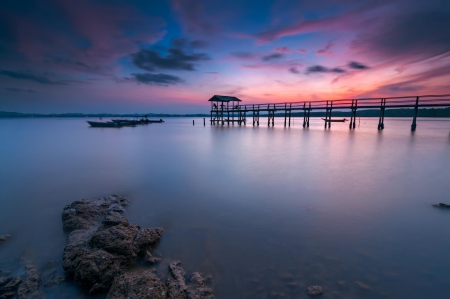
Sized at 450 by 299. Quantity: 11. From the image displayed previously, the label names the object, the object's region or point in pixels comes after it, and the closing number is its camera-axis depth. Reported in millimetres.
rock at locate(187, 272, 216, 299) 2766
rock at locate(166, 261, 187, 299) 2724
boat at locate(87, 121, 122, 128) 40188
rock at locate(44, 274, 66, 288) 3074
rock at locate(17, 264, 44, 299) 2862
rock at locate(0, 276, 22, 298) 2895
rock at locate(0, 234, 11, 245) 4201
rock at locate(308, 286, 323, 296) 2820
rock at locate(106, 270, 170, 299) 2521
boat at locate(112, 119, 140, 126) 43169
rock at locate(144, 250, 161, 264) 3510
